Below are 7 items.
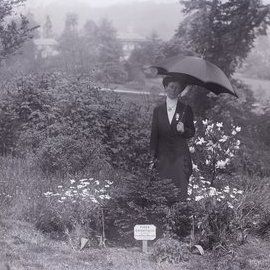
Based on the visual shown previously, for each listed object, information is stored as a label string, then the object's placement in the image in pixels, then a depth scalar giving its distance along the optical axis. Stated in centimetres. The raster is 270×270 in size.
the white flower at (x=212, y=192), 765
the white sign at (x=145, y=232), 612
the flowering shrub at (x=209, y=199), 651
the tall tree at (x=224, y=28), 1719
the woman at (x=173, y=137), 673
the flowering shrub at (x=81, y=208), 672
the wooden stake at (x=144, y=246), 627
